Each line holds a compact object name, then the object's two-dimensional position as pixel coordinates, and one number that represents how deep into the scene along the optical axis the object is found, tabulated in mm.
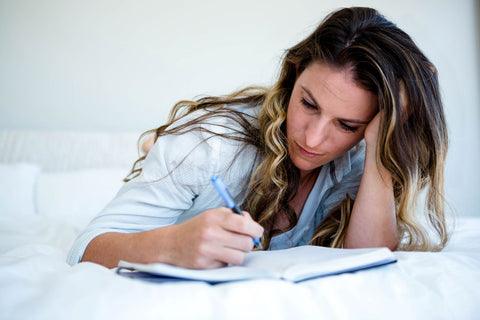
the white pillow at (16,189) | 1927
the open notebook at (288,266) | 666
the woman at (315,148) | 1053
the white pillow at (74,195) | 1967
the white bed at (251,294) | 567
